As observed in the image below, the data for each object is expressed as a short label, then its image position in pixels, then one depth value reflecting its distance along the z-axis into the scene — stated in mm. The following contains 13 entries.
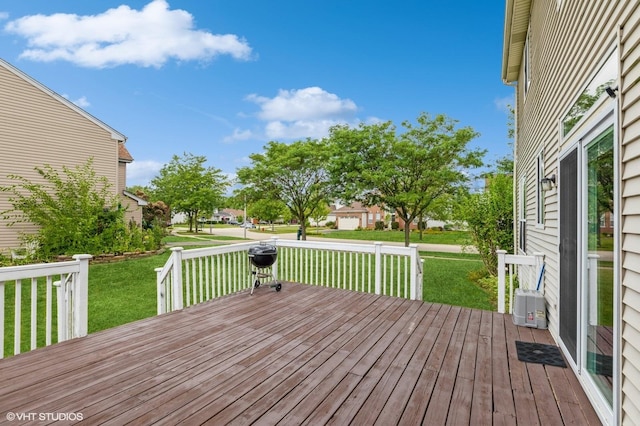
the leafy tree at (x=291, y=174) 17125
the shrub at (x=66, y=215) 10445
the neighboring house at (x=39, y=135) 10656
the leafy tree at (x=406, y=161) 15078
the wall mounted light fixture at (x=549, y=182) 3576
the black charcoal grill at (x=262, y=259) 5238
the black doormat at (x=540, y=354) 2945
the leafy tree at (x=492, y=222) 8814
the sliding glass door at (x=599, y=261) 1976
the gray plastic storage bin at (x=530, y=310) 3834
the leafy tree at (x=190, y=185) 25281
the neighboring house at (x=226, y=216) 67762
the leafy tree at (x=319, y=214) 30178
